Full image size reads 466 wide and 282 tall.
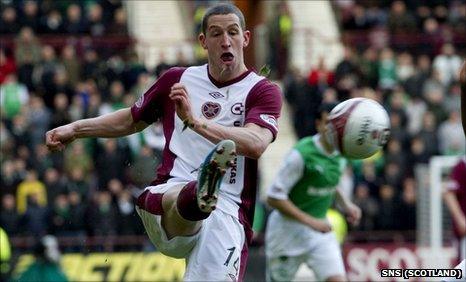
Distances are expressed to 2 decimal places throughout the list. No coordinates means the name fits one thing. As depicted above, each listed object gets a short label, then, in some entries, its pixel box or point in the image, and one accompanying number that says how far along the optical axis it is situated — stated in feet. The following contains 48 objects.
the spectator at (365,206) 77.20
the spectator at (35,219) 73.61
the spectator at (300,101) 83.35
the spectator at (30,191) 75.02
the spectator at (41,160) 77.00
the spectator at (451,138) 81.20
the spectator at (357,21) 97.76
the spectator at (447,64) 89.82
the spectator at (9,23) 88.94
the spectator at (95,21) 90.79
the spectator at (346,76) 84.33
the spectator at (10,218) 73.87
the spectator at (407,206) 78.38
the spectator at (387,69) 89.45
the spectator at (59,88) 82.79
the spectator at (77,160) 77.66
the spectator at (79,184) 75.56
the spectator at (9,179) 76.02
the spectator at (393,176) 79.36
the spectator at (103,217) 73.92
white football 36.76
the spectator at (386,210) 78.12
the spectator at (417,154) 81.71
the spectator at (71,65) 84.74
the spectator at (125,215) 74.33
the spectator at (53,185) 75.36
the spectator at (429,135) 82.12
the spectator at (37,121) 78.84
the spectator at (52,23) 90.22
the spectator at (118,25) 92.58
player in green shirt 47.21
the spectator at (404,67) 90.53
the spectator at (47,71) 83.10
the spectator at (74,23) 90.33
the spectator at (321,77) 84.12
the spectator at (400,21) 96.58
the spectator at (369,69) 88.63
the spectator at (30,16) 89.61
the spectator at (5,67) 83.76
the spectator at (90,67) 84.94
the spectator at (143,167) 70.77
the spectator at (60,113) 80.02
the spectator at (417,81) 87.25
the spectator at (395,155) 81.00
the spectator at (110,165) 76.89
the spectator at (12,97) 81.61
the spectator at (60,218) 73.97
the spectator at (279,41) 90.38
